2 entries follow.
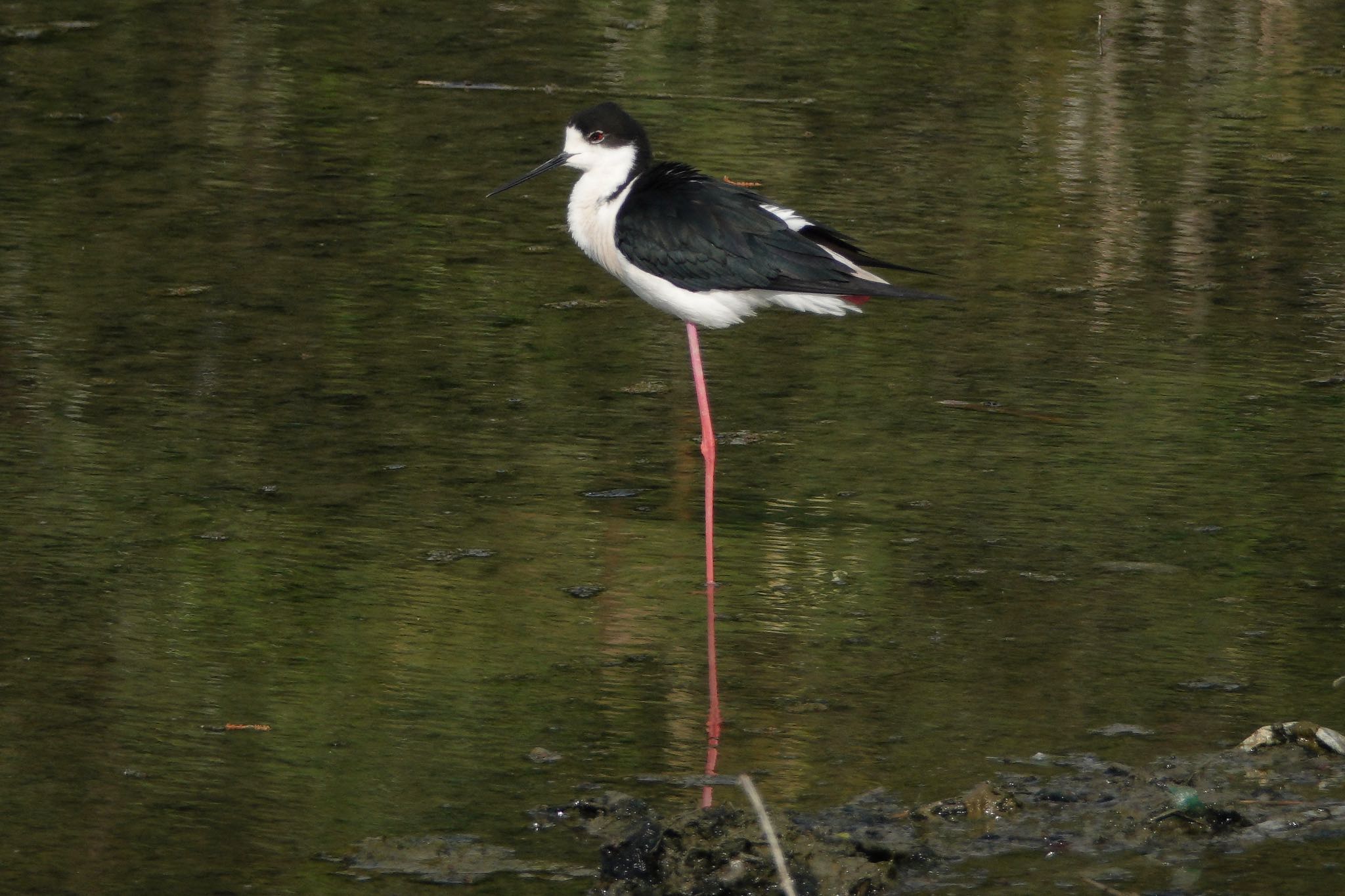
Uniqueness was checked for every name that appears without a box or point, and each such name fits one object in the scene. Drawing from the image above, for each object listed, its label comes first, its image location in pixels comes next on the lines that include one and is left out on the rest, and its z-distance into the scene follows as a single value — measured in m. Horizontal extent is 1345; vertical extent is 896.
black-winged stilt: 10.83
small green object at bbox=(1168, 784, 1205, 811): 7.19
